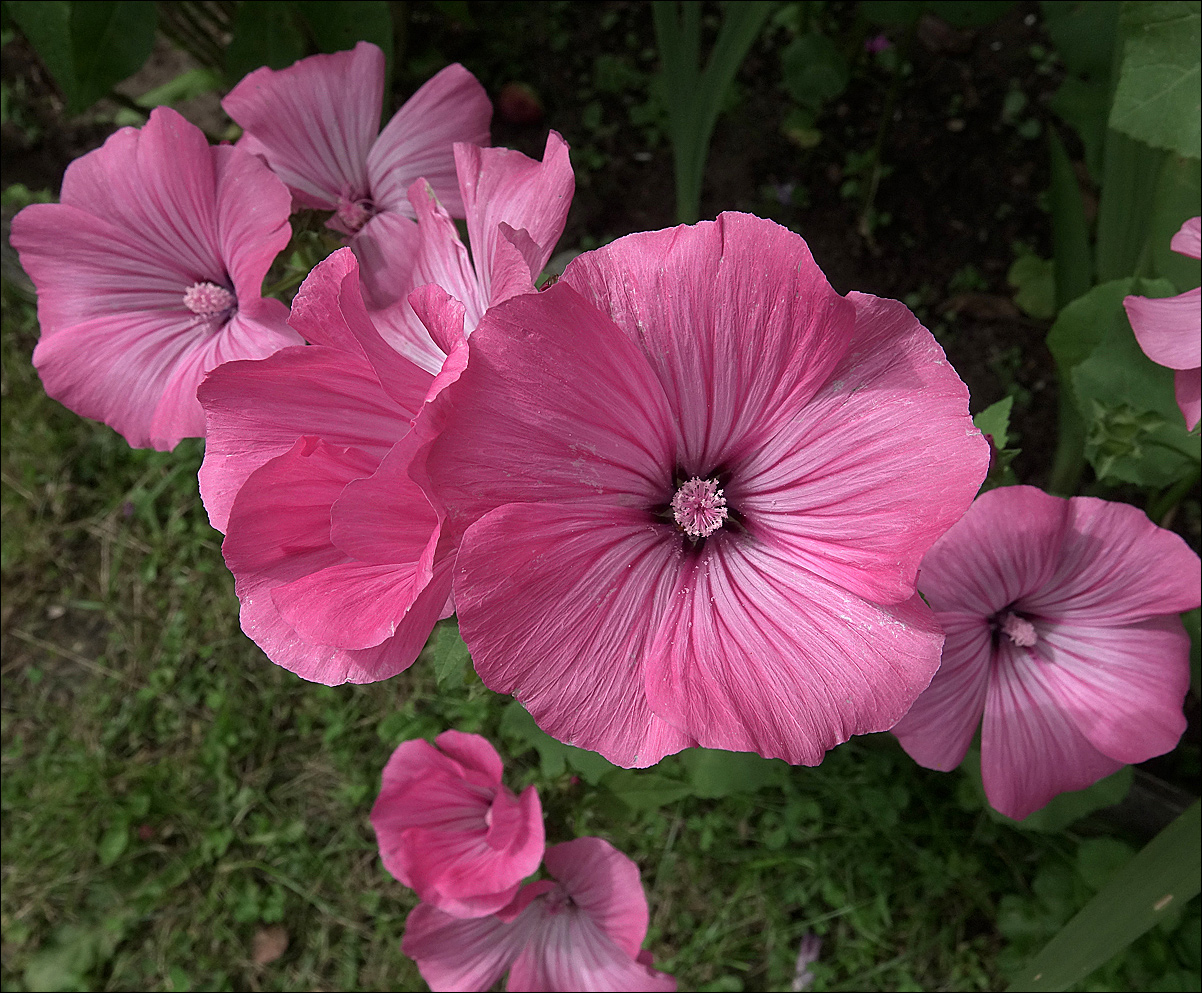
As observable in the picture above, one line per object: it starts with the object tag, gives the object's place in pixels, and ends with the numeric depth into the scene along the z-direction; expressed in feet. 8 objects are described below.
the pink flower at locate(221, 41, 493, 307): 0.70
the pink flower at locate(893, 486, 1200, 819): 0.65
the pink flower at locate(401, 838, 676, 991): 0.79
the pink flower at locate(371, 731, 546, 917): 0.69
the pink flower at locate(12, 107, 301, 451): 0.62
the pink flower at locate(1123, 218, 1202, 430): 0.67
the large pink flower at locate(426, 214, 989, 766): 0.42
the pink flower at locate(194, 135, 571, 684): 0.44
